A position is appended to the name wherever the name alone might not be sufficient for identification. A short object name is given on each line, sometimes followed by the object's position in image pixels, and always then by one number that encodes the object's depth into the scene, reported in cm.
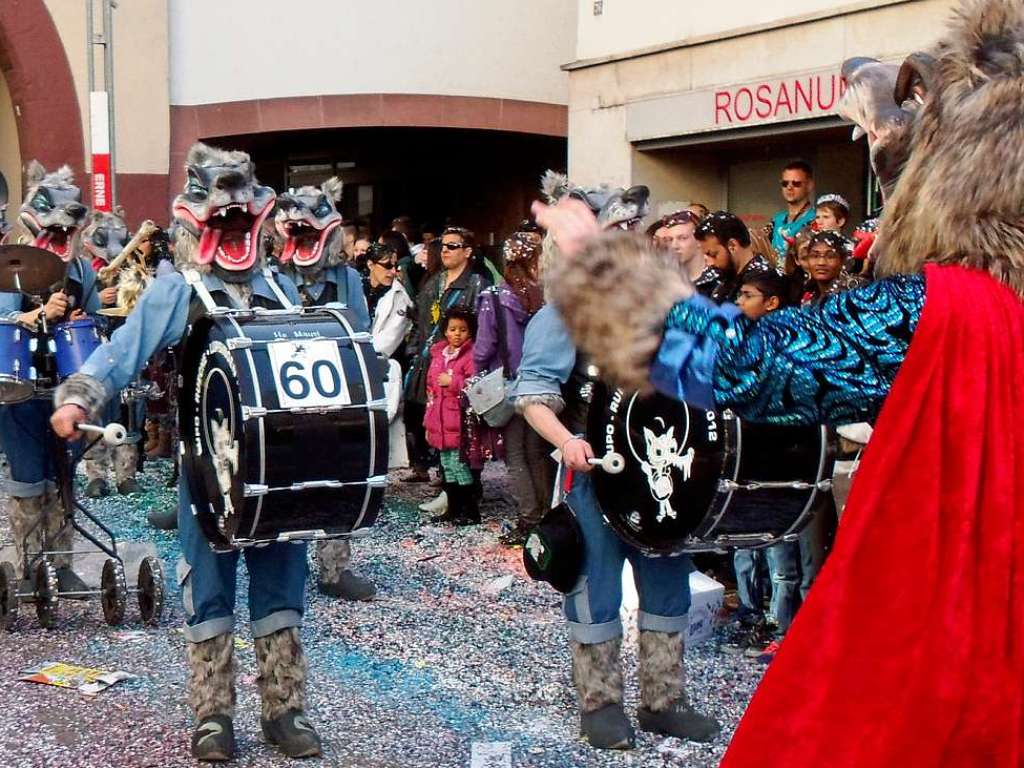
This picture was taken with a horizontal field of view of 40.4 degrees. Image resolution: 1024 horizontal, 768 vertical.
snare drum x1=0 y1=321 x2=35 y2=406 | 583
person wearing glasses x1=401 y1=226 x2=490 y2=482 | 895
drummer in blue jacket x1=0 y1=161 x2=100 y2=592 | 641
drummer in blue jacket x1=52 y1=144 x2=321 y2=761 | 433
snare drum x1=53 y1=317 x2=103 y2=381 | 607
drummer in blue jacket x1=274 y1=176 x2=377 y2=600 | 708
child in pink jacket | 844
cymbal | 605
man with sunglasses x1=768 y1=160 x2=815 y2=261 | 776
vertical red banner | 1521
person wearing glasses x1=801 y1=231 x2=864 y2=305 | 615
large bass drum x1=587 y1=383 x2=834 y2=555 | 417
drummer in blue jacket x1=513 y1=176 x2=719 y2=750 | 439
